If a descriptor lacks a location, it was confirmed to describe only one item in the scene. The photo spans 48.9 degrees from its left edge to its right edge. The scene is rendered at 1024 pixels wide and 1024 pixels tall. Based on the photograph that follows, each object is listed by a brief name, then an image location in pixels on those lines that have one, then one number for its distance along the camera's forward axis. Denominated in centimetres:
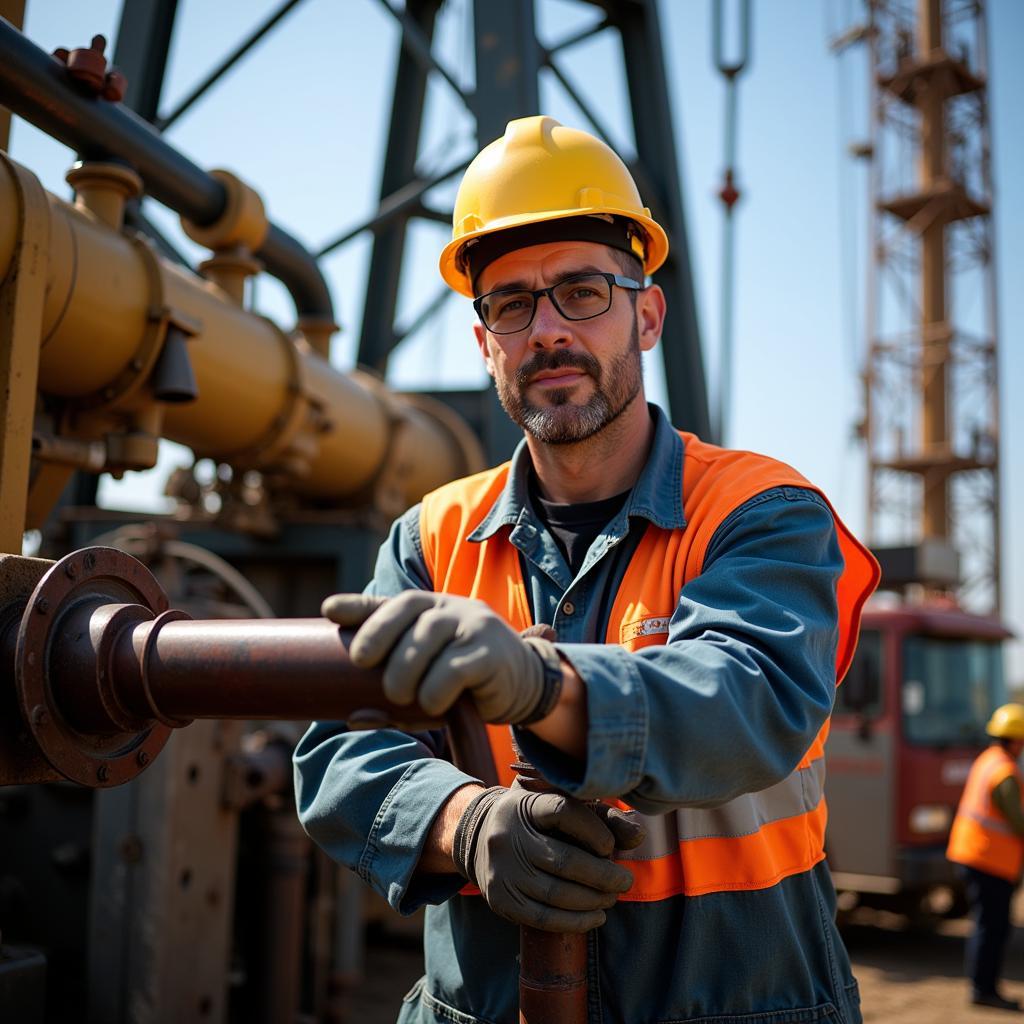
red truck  663
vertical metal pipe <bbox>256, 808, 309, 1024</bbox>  336
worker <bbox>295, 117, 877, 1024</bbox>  125
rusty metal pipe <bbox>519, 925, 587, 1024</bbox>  136
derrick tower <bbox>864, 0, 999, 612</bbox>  1738
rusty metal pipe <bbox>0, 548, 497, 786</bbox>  121
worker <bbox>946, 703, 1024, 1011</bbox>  575
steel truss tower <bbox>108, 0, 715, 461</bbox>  435
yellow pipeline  259
